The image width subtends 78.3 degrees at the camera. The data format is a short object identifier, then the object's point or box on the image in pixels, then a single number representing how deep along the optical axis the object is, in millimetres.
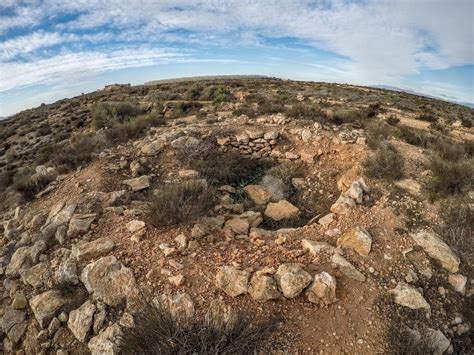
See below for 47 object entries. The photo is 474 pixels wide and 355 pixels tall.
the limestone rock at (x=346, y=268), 3428
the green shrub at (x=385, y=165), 5324
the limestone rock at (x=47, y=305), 3414
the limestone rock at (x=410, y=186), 4888
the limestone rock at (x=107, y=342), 2812
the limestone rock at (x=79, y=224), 4402
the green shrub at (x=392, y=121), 10018
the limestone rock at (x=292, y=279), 3174
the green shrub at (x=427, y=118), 14362
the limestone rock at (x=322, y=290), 3146
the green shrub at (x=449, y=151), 6037
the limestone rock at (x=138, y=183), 5727
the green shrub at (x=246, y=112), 9948
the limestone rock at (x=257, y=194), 6098
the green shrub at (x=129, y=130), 8398
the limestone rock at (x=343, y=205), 4543
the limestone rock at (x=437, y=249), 3705
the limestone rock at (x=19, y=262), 4164
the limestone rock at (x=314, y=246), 3754
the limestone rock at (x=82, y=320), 3148
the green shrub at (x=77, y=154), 6902
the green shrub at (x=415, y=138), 7260
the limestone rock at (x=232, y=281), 3215
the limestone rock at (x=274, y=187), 6310
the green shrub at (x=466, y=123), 14031
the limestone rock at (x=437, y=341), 2944
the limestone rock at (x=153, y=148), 7098
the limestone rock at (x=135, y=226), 4180
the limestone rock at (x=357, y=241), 3753
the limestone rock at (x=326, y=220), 4370
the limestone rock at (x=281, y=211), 5406
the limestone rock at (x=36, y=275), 3863
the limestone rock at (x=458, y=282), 3502
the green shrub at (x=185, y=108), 11805
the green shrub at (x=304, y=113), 9008
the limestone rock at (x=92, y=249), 3912
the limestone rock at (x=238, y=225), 4416
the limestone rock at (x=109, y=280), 3383
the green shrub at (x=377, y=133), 6449
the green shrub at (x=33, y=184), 6224
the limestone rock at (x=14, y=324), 3438
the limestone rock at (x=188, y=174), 6355
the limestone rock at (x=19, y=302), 3703
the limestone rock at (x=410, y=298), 3228
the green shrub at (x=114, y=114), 12538
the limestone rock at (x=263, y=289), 3135
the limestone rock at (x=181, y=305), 2984
